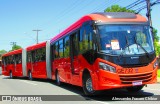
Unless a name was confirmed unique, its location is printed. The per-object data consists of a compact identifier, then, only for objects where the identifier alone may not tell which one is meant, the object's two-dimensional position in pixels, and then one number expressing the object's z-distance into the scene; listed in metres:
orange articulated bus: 8.12
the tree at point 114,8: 36.31
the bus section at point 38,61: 16.23
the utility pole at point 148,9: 19.96
